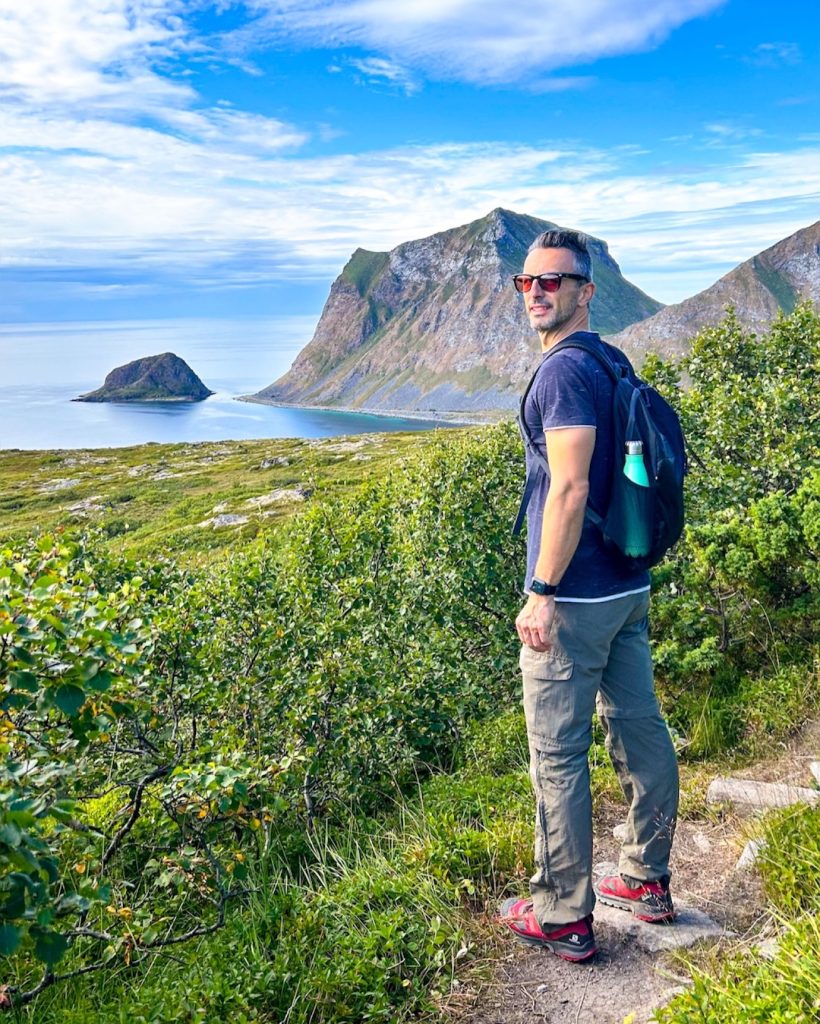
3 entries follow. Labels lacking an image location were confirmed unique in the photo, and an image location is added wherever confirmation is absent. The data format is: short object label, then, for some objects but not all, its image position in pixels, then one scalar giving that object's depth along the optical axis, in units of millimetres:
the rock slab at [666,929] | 4273
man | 3943
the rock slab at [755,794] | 5234
